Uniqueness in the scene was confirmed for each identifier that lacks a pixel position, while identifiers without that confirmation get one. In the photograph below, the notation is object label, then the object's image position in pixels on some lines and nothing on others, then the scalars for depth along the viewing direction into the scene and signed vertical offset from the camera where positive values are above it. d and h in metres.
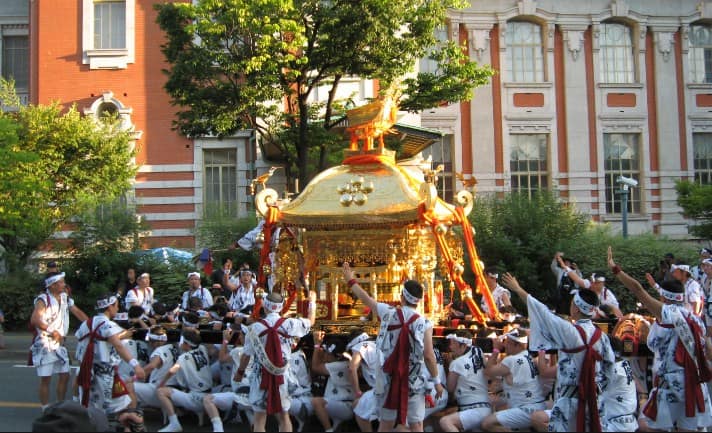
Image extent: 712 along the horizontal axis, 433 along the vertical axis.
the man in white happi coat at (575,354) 6.54 -1.08
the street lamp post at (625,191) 19.92 +1.23
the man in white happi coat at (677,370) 7.01 -1.33
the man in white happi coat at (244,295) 12.71 -0.93
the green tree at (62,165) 20.03 +2.44
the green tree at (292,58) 15.66 +4.18
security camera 19.86 +1.47
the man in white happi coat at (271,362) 7.47 -1.24
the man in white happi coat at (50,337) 9.54 -1.19
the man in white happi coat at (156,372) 8.92 -1.59
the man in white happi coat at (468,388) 7.73 -1.66
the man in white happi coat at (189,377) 8.84 -1.67
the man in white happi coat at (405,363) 6.93 -1.19
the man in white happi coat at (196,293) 12.82 -0.89
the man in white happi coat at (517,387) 7.67 -1.64
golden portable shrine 10.02 +0.14
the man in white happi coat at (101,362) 7.78 -1.28
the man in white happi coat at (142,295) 12.81 -0.90
